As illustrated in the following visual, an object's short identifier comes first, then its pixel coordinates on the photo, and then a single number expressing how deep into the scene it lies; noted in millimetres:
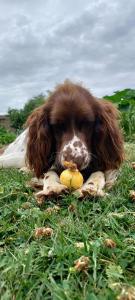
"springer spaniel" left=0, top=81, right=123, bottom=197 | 4227
